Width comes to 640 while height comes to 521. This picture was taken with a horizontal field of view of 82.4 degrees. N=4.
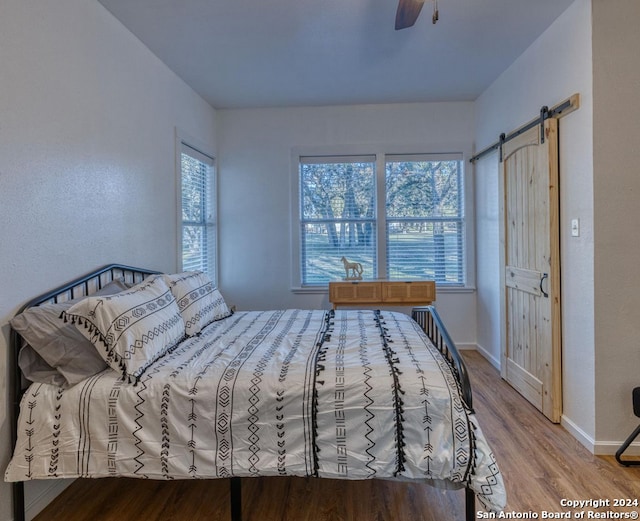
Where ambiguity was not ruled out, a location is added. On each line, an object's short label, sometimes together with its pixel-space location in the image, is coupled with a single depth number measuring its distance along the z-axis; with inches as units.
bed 59.0
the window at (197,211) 138.9
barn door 99.1
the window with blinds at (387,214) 165.6
